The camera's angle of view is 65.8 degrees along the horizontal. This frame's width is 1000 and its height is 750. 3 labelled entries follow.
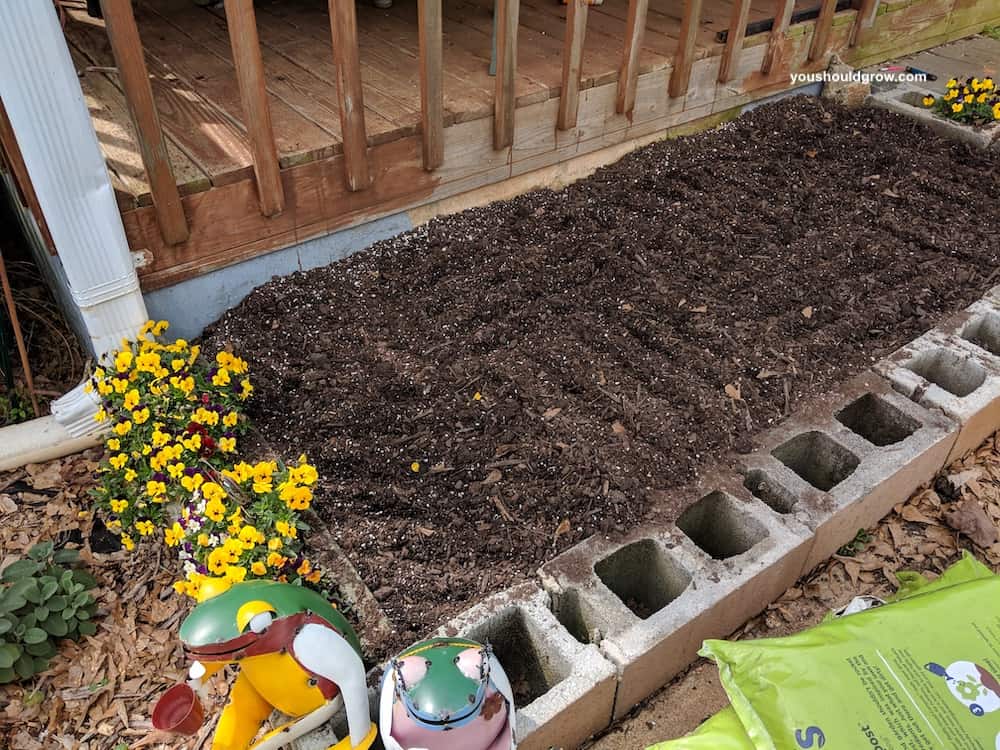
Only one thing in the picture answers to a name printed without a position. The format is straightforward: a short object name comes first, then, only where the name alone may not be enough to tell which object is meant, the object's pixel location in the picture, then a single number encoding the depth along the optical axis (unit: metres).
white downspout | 2.13
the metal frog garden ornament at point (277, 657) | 1.60
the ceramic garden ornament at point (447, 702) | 1.62
